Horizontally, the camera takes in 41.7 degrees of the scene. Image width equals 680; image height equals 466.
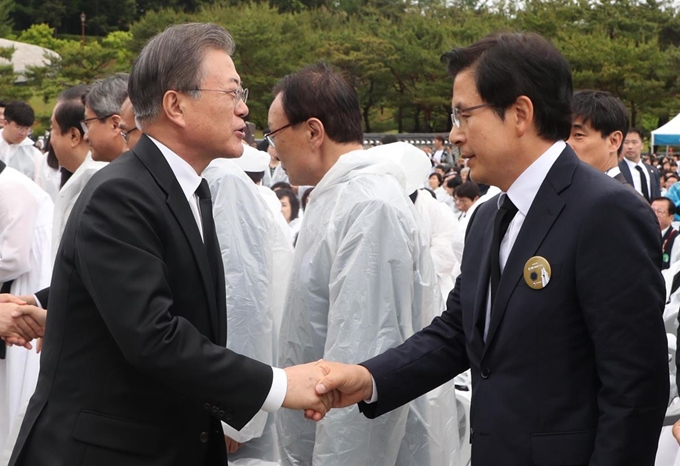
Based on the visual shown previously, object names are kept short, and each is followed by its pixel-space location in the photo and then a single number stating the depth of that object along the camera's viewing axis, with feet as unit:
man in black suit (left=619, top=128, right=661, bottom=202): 33.47
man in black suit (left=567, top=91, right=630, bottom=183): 12.69
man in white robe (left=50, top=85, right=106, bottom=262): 15.06
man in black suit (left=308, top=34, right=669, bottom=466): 6.67
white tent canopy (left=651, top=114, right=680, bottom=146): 72.18
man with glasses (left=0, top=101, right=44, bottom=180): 30.48
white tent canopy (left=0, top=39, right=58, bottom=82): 118.72
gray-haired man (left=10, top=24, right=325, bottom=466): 6.95
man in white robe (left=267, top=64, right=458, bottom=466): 9.84
